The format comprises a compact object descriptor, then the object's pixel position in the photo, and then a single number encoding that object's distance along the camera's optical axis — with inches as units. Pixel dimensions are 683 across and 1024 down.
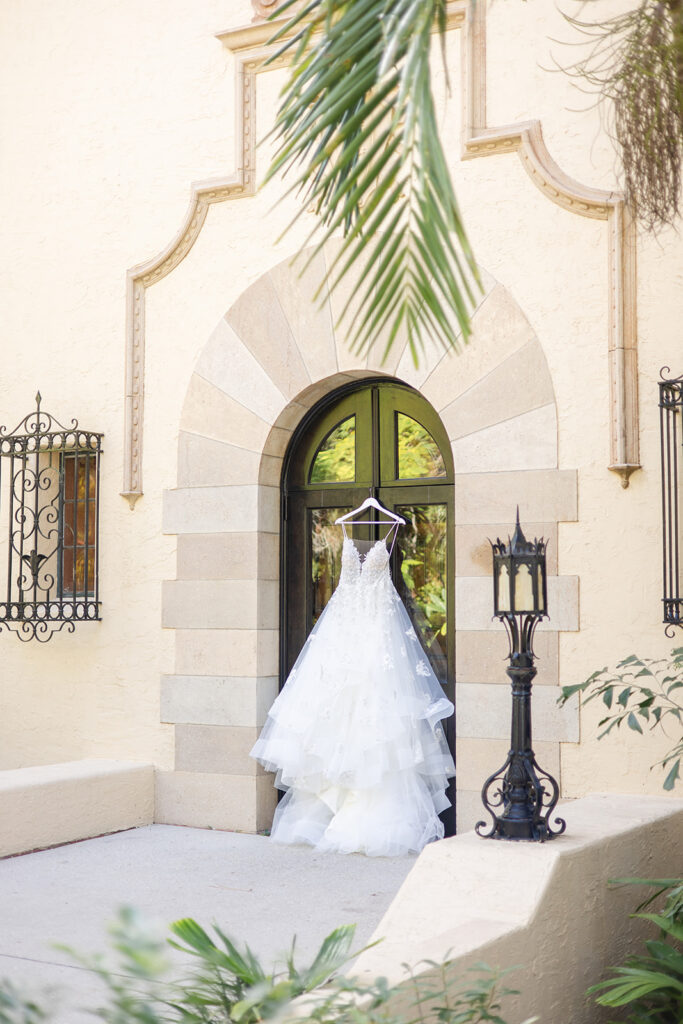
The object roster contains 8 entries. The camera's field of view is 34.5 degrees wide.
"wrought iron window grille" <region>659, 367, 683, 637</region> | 224.4
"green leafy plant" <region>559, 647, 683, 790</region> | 222.8
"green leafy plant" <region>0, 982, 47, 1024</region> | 68.2
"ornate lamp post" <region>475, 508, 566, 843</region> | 169.9
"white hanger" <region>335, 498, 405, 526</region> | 271.4
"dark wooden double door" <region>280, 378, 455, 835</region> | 268.8
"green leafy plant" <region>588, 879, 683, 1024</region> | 152.8
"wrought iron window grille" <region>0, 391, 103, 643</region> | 293.7
